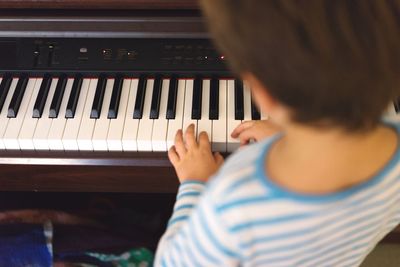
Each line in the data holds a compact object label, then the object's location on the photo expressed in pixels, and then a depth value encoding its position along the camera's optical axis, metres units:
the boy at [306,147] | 0.55
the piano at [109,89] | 1.13
